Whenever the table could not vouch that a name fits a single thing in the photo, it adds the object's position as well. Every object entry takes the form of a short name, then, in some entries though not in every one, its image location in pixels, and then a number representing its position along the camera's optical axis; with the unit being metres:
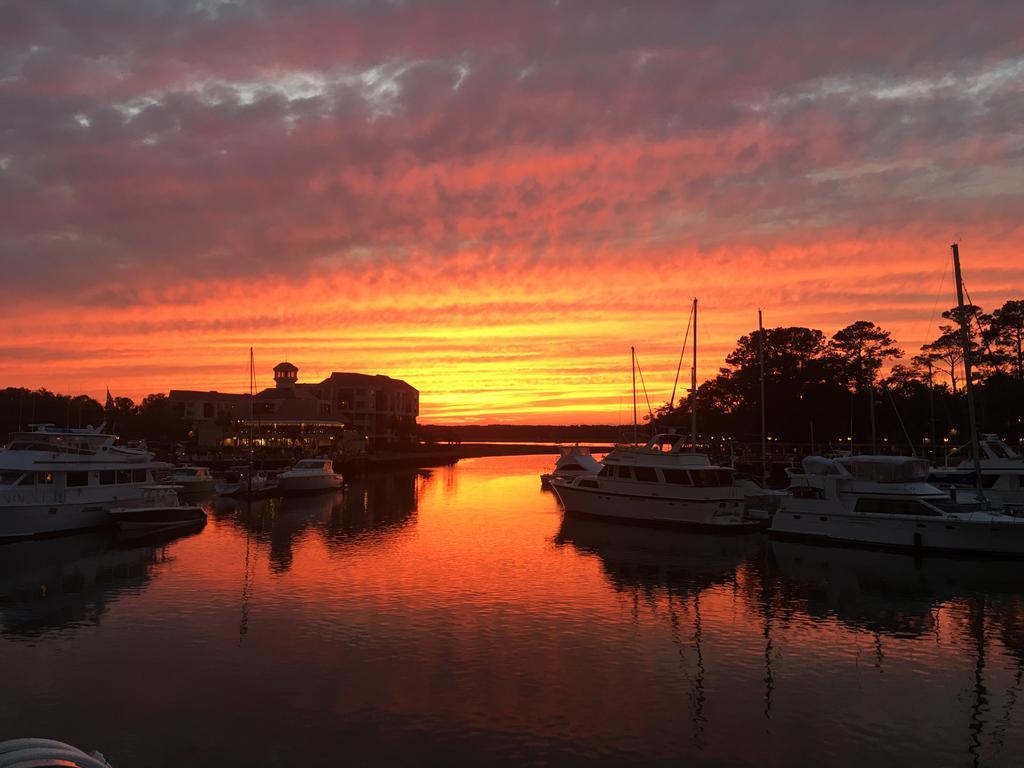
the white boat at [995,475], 39.59
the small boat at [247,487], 65.75
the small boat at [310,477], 68.50
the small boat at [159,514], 41.91
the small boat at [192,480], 63.44
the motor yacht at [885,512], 32.53
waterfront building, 125.61
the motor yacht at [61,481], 37.53
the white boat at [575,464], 62.90
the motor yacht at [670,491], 41.97
